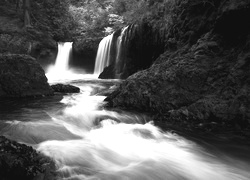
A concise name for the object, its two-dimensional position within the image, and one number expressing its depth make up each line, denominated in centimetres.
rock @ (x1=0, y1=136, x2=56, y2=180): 281
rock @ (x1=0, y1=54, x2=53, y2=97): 859
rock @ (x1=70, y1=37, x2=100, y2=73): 1981
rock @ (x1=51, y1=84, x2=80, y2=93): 1035
